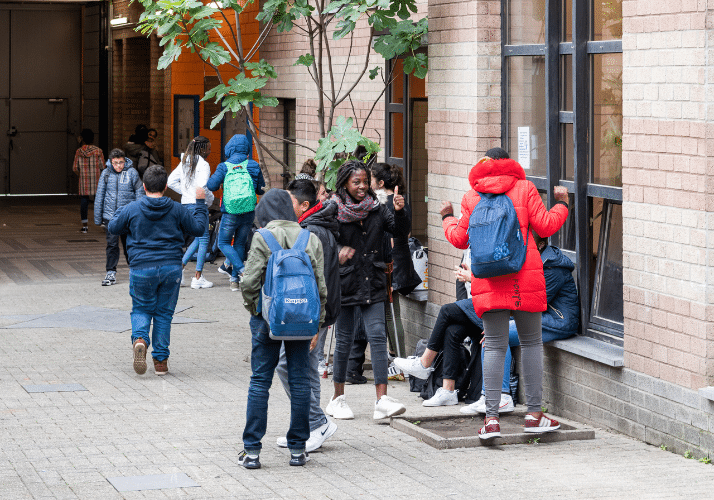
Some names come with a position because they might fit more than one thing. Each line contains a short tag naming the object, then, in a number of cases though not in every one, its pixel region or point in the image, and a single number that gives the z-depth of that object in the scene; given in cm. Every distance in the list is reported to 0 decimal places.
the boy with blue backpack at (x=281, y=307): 987
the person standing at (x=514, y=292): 1099
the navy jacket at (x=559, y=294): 1212
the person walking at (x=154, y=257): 1450
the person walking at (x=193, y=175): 2196
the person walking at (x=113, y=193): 2265
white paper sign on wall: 1364
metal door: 4454
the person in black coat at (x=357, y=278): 1235
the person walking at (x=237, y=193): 2102
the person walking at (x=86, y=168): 3255
